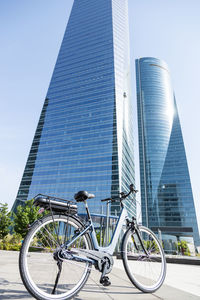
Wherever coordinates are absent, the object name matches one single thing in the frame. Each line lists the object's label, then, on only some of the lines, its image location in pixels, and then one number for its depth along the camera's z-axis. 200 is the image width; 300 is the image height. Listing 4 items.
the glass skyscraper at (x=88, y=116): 64.44
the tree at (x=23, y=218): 20.33
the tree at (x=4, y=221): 20.27
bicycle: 1.72
